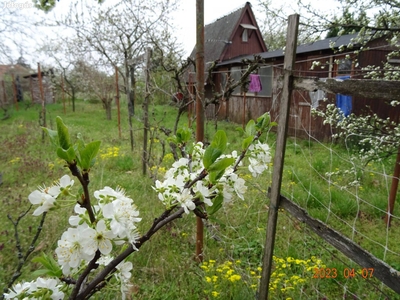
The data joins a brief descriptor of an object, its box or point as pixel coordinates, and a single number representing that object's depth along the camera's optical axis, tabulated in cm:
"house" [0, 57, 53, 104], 1491
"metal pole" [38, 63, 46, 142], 665
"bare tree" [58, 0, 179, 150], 845
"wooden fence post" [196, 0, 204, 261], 205
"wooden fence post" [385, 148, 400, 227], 265
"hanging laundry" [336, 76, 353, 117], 656
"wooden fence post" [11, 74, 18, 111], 1402
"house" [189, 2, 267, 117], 1356
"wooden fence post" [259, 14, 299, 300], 131
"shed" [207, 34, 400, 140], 659
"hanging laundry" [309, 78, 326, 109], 694
